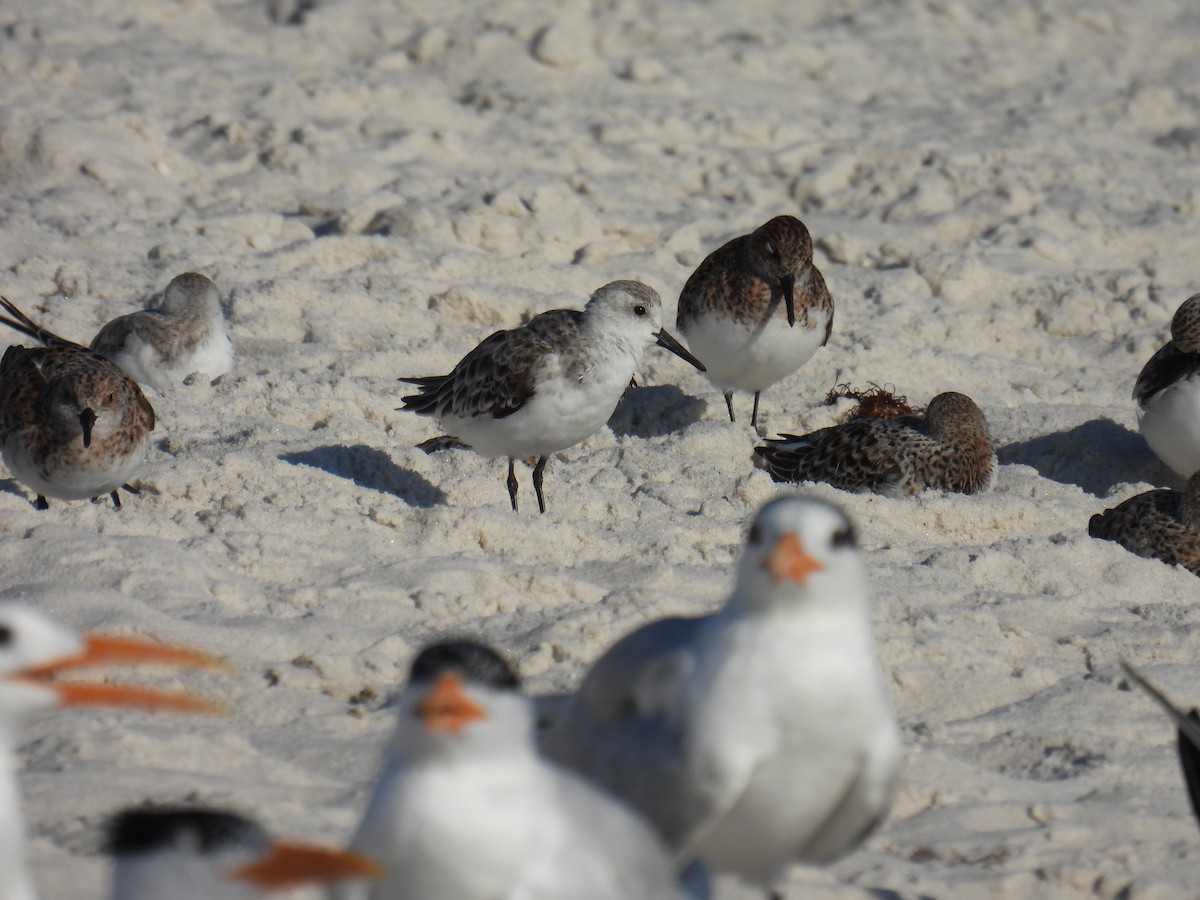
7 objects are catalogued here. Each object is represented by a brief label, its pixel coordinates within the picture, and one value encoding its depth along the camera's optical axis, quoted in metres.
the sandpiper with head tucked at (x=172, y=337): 13.38
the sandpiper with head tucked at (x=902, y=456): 13.12
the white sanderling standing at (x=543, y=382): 12.48
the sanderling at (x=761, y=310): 15.04
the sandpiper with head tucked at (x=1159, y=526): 12.16
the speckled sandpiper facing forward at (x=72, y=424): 10.92
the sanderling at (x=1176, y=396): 13.87
